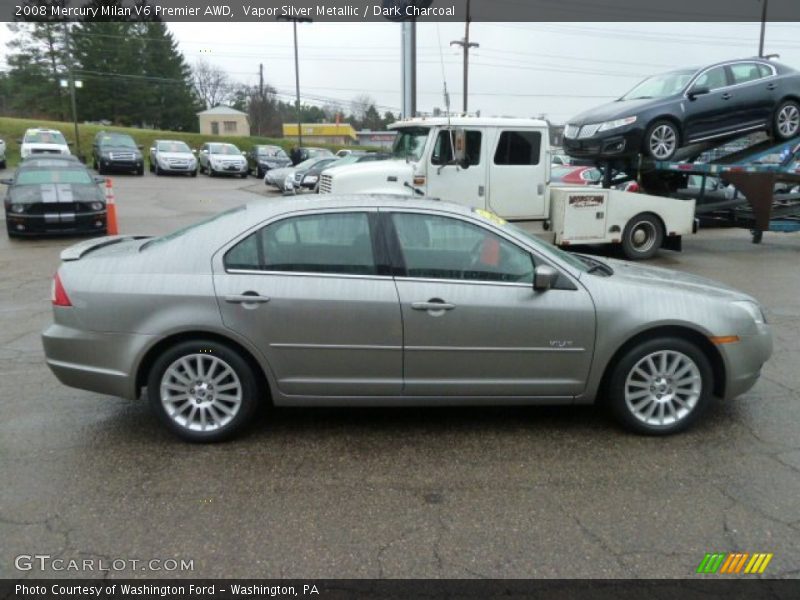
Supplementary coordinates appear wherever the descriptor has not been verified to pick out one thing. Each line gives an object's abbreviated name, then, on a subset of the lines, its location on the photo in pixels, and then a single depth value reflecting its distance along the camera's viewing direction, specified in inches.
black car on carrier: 425.4
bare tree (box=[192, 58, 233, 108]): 3440.0
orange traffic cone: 498.0
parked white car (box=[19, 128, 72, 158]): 1059.3
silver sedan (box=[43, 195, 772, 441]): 149.3
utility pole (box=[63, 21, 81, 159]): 1568.3
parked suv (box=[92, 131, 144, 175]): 1138.7
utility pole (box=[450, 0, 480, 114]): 1427.2
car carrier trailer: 457.1
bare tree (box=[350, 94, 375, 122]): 3649.1
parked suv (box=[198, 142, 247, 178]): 1206.3
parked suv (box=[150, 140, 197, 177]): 1159.0
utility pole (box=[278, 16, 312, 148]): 1735.5
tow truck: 357.1
